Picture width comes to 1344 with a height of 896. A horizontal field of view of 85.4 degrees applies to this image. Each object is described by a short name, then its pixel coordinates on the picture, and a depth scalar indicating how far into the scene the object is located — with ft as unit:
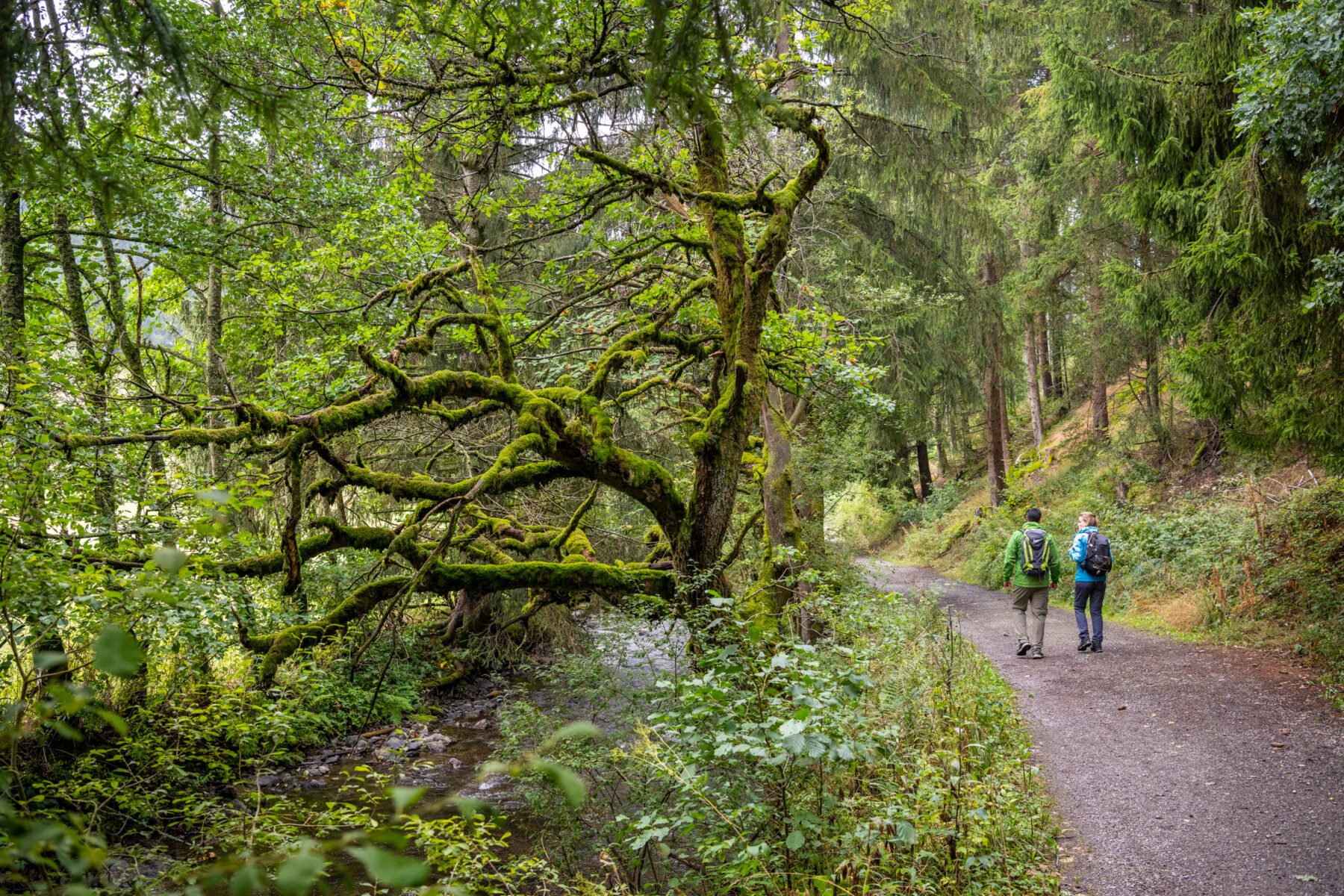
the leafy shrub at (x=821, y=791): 11.51
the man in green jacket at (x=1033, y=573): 29.89
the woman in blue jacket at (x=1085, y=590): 29.81
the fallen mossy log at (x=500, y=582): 19.42
